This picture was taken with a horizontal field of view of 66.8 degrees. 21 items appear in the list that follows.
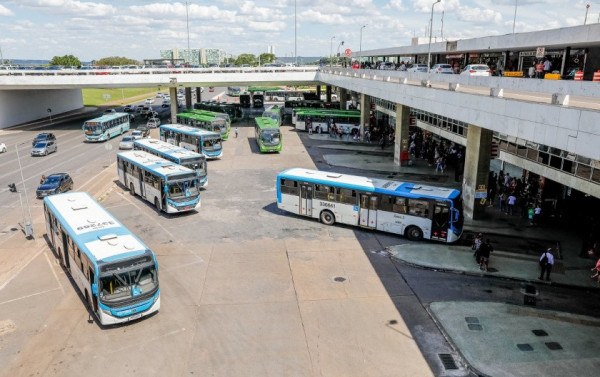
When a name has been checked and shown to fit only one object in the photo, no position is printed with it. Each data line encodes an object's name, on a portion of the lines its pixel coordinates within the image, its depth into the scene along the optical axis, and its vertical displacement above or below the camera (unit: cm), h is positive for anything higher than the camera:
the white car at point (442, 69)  4091 +106
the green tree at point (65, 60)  15177 +537
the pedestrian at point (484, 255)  1978 -740
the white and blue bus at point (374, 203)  2269 -646
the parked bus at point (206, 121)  4942 -473
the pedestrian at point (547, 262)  1883 -729
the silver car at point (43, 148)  4625 -723
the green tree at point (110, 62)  19145 +627
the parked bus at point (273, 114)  6171 -468
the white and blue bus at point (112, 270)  1500 -637
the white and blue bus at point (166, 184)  2670 -634
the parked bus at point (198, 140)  4178 -570
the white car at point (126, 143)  4903 -695
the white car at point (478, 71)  3331 +74
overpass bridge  1625 -133
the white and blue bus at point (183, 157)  3078 -532
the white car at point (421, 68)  4799 +131
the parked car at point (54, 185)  3131 -745
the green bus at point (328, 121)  5822 -529
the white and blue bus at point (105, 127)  5425 -606
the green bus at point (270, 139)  4706 -607
